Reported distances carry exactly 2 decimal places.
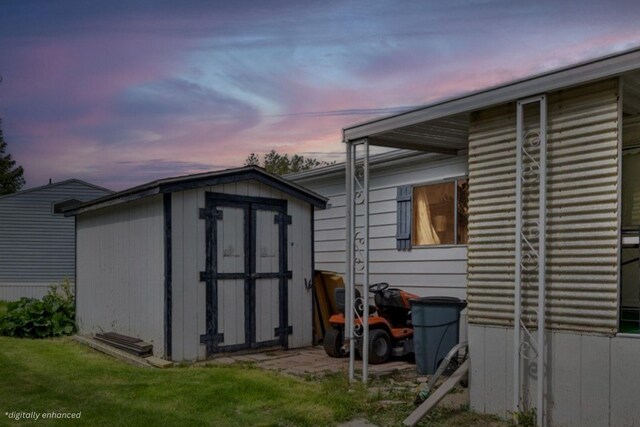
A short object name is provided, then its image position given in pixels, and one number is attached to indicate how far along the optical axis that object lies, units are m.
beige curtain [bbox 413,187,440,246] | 8.85
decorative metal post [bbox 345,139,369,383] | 6.22
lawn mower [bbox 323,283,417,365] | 7.41
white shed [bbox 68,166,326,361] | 7.88
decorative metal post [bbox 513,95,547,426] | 4.62
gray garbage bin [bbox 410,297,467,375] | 6.75
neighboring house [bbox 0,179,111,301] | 20.22
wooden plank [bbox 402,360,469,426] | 4.79
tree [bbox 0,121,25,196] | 37.03
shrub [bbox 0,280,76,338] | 10.49
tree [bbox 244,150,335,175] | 35.11
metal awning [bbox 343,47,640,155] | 4.21
